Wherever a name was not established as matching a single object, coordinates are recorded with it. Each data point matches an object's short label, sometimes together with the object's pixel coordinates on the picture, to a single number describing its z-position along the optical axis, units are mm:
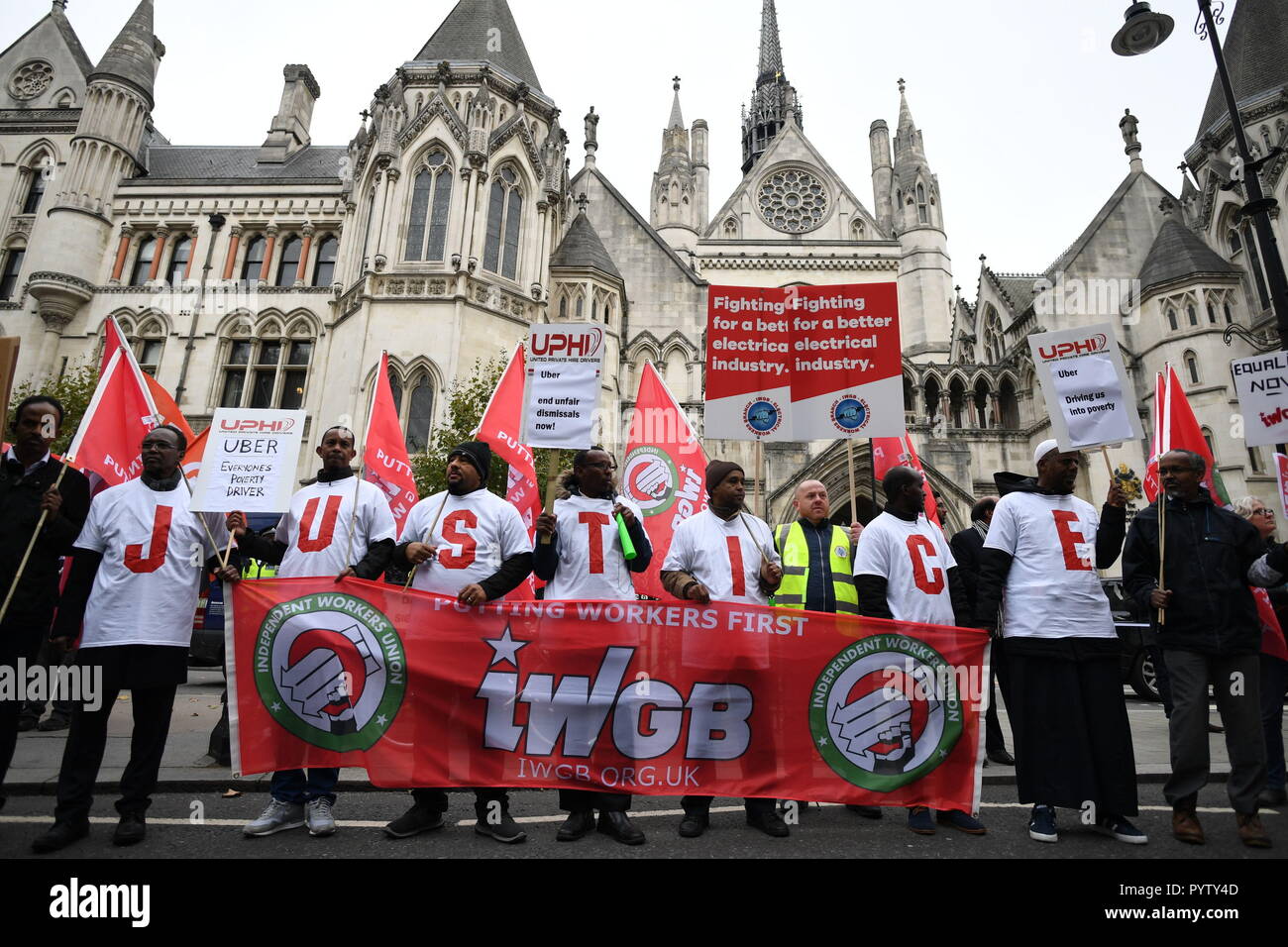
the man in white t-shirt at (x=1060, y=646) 3840
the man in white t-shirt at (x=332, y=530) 4266
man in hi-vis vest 5148
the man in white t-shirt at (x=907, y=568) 4426
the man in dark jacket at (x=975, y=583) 5836
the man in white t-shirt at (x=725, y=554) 4297
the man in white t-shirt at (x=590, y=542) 4320
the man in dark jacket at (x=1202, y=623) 3744
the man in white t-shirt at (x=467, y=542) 4141
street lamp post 6488
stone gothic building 19578
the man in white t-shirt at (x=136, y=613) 3564
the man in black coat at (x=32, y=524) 3738
